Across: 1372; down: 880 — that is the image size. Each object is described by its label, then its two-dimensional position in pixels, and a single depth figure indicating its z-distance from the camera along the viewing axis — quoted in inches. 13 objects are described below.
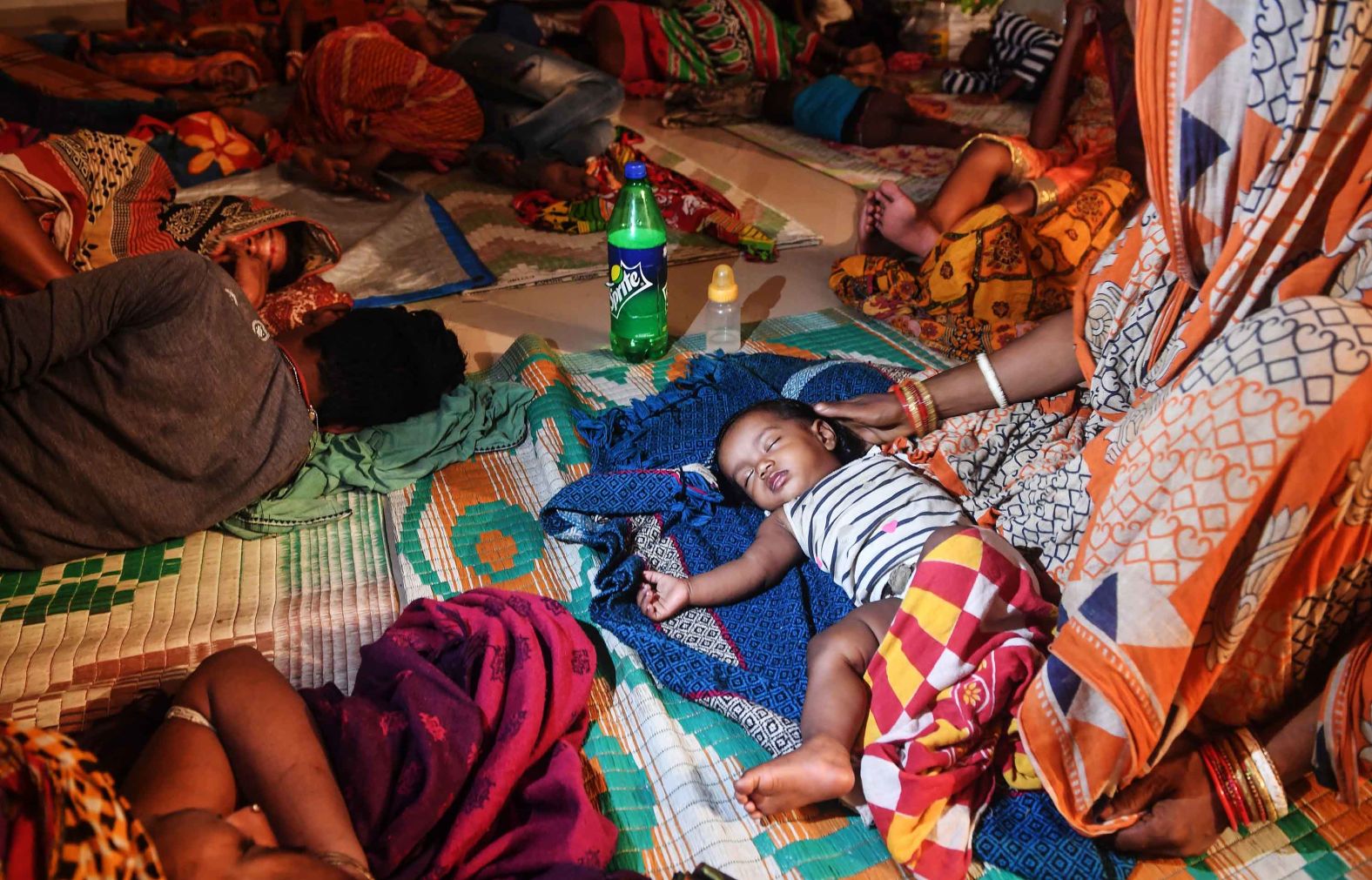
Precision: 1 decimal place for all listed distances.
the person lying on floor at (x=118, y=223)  80.0
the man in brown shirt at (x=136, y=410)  65.5
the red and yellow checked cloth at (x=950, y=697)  47.1
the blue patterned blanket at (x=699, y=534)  58.4
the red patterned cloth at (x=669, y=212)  126.0
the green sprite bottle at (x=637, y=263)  91.5
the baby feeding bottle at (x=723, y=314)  95.0
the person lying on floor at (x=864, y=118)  161.6
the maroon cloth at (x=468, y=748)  45.2
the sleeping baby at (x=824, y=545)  49.1
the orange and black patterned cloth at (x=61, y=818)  29.6
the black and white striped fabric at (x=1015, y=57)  179.8
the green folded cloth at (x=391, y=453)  73.7
